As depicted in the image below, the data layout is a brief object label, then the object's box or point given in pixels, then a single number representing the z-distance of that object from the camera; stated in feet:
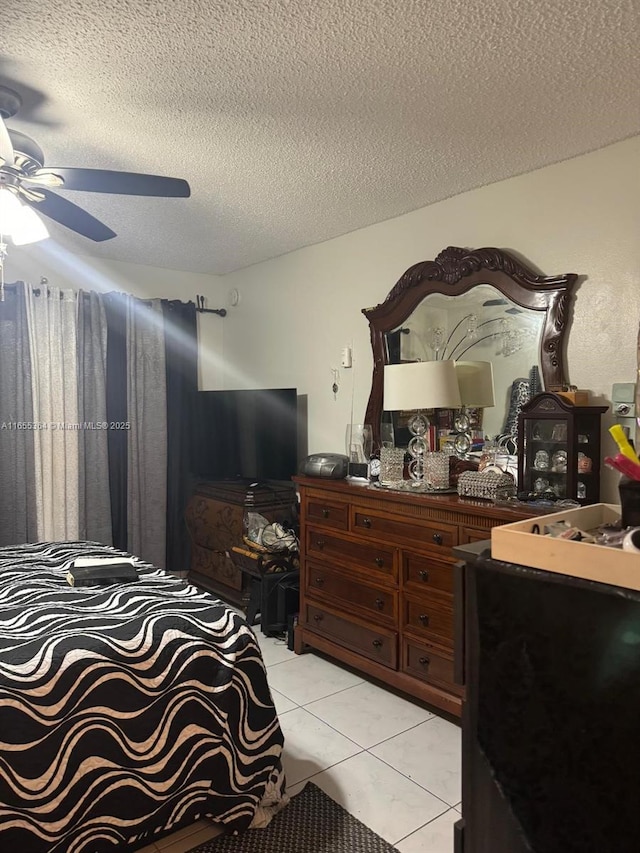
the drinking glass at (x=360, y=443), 11.42
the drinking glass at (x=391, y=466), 10.07
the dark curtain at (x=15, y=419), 13.05
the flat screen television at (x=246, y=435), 13.42
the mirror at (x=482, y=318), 8.77
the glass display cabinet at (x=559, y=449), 7.96
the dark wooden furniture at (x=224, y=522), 13.23
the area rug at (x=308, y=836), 6.27
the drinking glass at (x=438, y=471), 9.44
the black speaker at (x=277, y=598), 11.85
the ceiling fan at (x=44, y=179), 6.89
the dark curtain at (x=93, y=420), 14.01
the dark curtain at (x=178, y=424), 15.28
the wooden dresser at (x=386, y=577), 8.55
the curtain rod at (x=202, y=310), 15.99
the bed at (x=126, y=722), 5.37
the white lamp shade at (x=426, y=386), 9.29
